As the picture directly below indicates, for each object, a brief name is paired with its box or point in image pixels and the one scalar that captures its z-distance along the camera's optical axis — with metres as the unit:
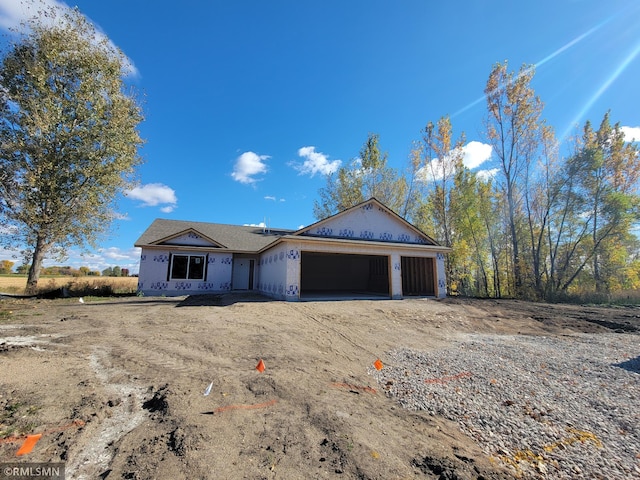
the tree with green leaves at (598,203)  19.56
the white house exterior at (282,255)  13.42
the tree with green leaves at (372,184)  26.84
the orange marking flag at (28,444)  2.26
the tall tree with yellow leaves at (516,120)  20.05
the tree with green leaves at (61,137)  13.88
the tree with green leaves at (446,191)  24.08
